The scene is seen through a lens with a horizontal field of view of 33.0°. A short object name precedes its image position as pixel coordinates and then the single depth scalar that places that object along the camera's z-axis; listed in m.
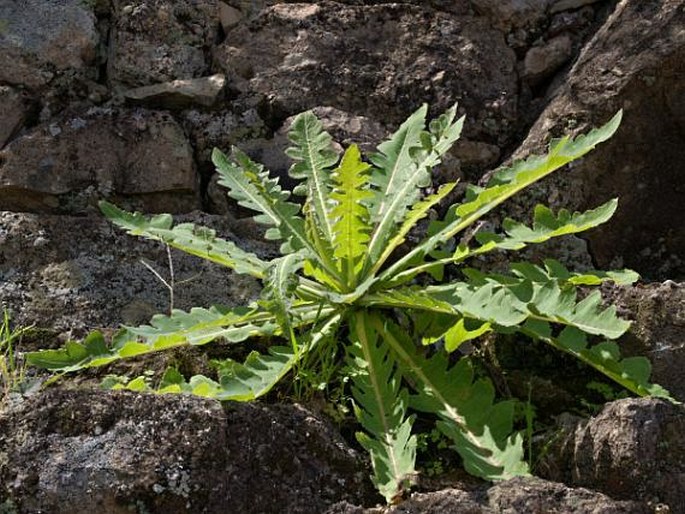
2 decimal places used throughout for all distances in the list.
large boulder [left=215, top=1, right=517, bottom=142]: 4.00
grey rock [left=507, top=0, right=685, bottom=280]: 3.70
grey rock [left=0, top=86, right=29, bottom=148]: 3.89
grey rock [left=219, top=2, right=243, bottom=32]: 4.24
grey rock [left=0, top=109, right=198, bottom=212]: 3.78
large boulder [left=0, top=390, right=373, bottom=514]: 2.42
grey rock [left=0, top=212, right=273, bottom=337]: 3.41
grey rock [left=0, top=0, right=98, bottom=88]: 3.99
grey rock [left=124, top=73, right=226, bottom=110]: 4.00
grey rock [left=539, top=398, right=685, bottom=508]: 2.44
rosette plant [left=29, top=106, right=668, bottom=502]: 2.74
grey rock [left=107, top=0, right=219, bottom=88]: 4.07
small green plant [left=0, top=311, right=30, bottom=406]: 2.90
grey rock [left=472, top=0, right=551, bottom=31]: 4.21
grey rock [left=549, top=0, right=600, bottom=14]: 4.20
